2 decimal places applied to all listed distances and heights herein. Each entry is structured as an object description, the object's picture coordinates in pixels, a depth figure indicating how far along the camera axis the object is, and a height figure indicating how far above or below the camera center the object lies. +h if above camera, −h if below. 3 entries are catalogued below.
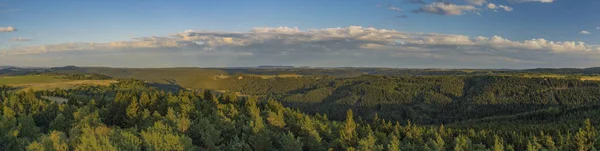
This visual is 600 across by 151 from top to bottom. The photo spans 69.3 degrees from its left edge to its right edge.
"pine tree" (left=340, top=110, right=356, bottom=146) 69.91 -11.74
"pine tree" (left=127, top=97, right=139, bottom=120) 90.38 -10.47
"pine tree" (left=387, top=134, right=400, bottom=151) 58.43 -11.59
